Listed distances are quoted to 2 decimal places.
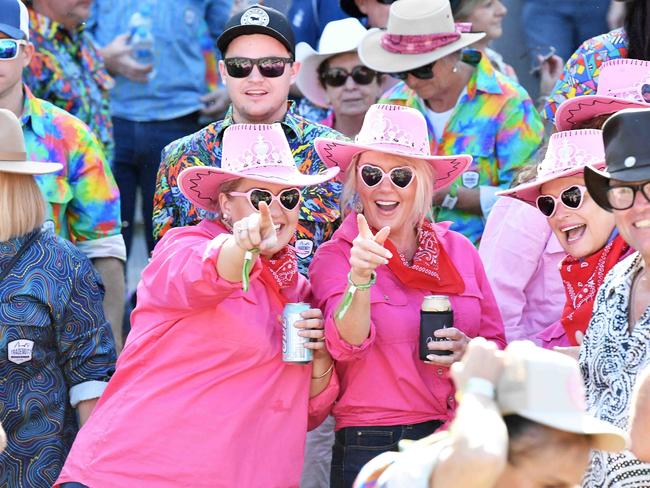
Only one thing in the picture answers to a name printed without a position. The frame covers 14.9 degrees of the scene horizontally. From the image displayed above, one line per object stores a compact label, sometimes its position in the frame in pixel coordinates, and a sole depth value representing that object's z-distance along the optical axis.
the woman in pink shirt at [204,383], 8.19
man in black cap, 10.36
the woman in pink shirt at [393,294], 8.74
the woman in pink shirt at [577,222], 8.83
